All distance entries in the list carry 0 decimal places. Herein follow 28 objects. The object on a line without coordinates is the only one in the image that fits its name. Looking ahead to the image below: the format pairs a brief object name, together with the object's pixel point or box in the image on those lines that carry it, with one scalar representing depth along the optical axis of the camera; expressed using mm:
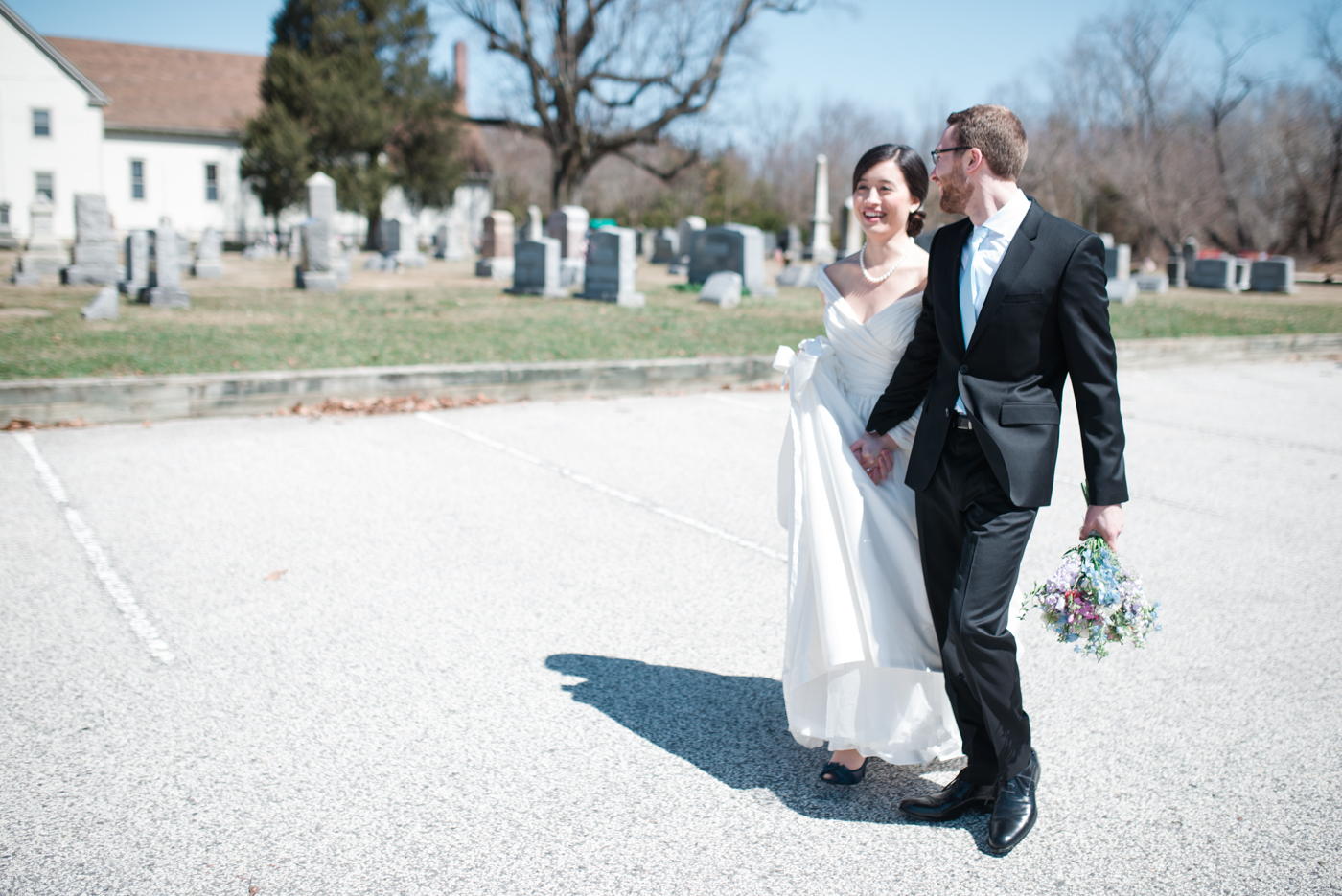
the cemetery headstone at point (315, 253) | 20344
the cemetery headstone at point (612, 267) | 18484
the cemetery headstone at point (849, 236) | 28422
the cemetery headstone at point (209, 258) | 22172
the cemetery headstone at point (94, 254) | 18359
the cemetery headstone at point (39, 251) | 18844
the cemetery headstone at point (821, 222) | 30297
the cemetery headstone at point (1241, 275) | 31294
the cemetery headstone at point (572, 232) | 25328
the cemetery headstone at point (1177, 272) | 32375
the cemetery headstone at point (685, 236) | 30234
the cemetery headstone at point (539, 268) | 19656
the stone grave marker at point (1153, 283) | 27766
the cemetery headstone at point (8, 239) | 31734
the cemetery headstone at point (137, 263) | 16844
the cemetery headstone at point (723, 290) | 18875
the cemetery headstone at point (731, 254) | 21016
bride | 2900
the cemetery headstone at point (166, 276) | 15641
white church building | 42188
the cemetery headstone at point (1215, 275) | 30688
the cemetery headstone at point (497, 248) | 24891
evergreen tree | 39000
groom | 2582
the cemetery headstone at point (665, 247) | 34531
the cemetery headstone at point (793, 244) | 42906
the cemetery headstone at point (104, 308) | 13258
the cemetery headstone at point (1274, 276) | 28705
